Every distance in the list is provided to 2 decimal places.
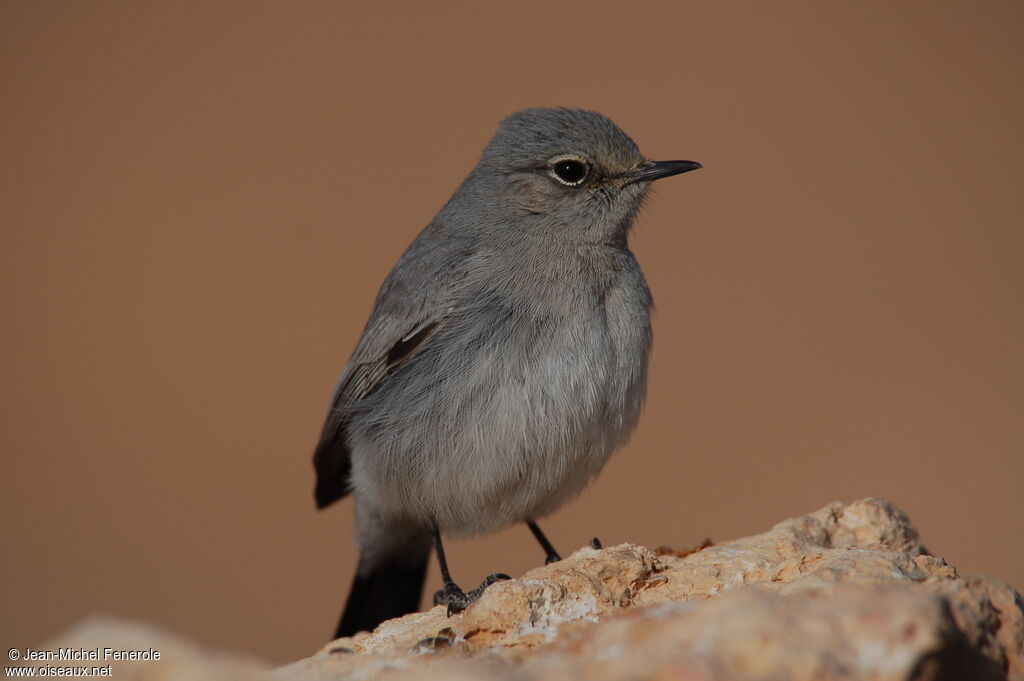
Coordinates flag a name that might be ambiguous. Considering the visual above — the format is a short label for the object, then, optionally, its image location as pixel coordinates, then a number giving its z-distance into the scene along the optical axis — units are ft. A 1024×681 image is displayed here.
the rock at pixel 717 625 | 8.34
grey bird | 10.58
